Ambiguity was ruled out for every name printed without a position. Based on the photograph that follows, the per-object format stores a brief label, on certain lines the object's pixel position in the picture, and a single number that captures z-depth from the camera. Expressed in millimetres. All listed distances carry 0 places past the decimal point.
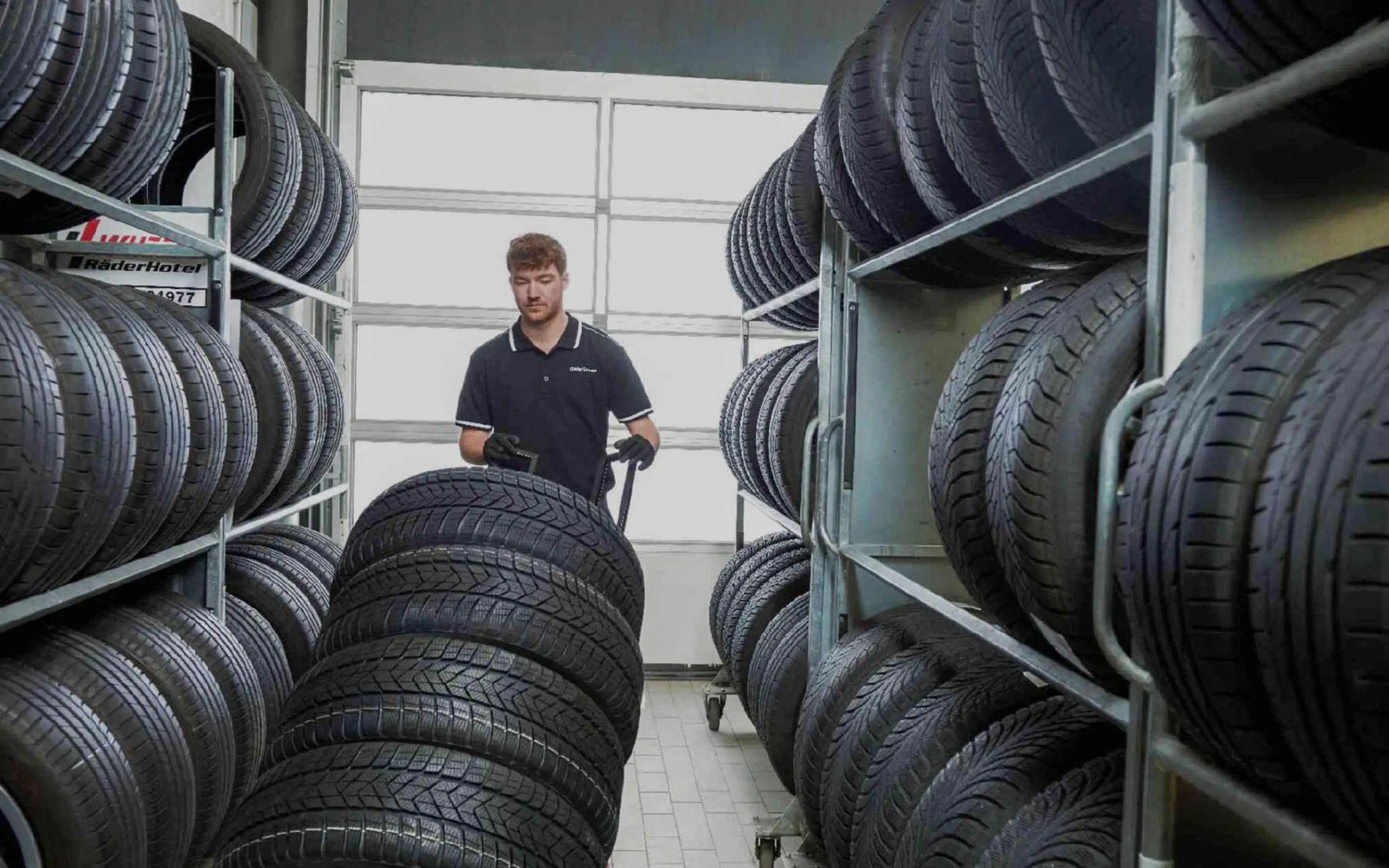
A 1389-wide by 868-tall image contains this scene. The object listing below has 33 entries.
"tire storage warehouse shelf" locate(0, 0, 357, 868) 2418
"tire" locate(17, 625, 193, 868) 2746
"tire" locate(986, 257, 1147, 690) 1830
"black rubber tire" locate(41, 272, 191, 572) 2814
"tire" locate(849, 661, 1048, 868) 2537
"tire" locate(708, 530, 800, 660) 5219
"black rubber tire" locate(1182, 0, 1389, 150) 1316
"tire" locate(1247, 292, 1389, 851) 1115
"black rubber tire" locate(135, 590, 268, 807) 3410
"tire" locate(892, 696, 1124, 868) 2150
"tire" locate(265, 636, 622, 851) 2365
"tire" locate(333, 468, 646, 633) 2900
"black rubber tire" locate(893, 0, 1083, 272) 2584
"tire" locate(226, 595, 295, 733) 3881
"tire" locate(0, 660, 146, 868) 2438
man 4898
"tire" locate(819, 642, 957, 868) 2832
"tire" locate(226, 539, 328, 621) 4520
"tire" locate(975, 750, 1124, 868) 1855
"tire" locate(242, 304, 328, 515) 4500
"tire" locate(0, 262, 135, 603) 2410
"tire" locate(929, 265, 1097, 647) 2178
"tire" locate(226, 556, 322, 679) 4258
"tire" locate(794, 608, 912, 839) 3188
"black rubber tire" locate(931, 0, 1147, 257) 2293
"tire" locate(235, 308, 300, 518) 4168
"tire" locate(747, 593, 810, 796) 3961
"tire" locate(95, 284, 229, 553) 3152
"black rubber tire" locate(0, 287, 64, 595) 2158
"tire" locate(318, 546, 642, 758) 2627
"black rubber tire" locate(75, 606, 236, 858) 3098
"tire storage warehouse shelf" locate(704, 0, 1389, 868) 1233
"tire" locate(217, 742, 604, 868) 2111
